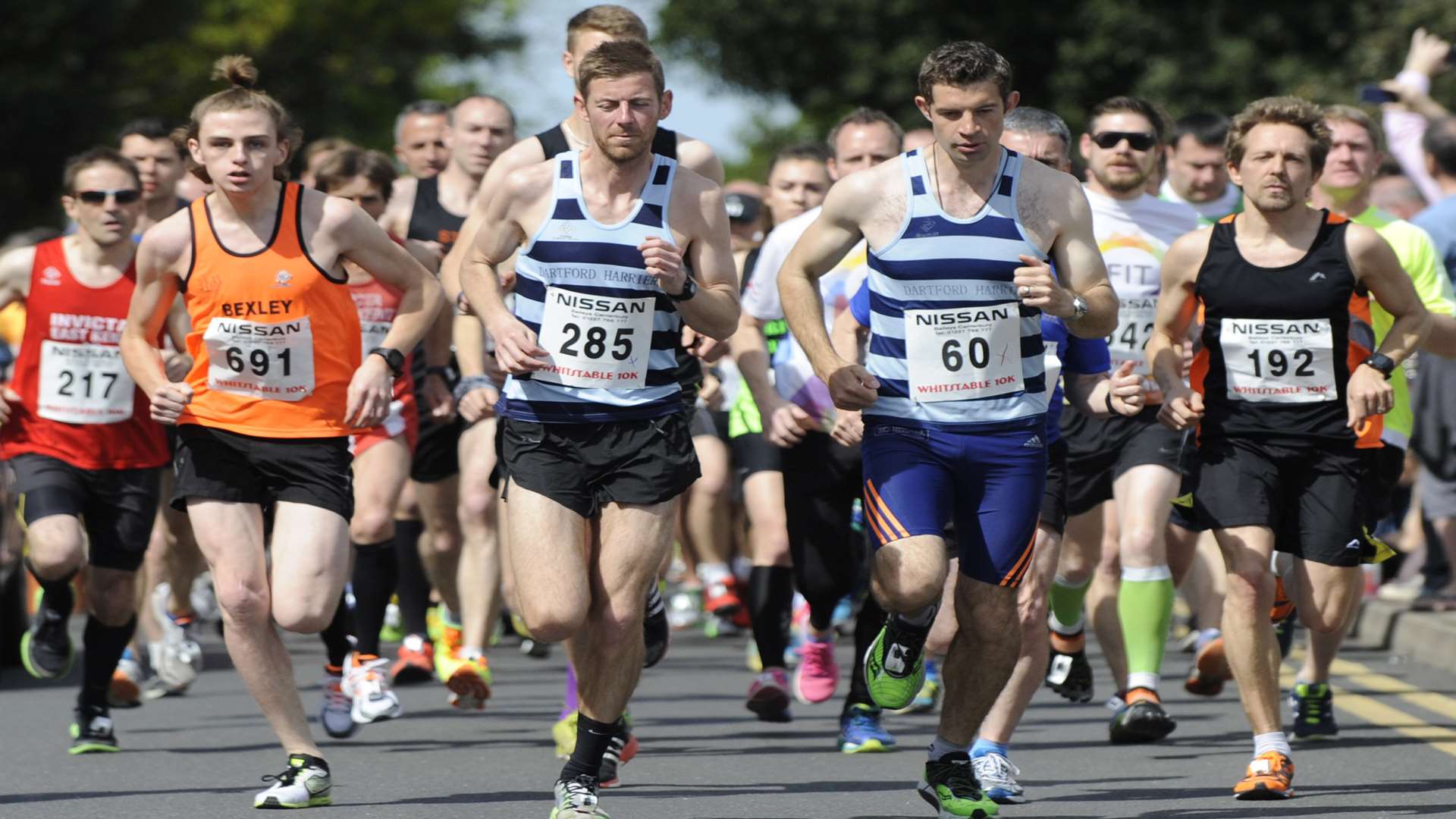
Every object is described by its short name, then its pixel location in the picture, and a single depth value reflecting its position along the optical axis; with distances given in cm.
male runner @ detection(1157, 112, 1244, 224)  2280
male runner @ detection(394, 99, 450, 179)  2570
